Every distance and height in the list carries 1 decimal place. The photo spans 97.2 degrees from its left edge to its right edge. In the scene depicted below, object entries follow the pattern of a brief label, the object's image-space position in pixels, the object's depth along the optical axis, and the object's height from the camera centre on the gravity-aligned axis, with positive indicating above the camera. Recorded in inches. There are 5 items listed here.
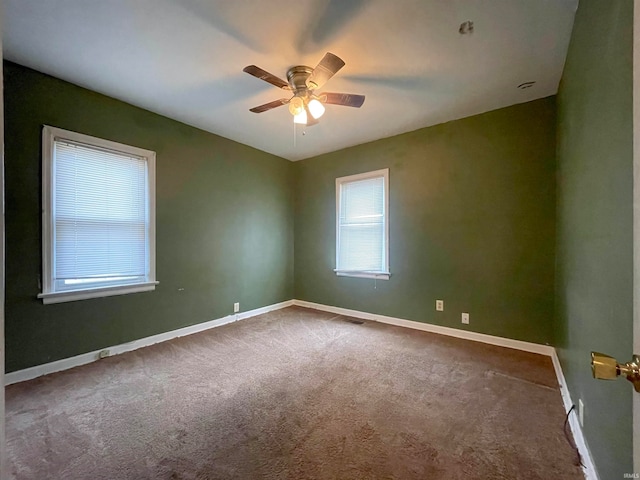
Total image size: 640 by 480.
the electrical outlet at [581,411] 62.1 -38.3
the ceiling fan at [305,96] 83.5 +46.4
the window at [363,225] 155.9 +8.8
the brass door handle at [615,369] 23.3 -10.9
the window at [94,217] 97.7 +8.5
